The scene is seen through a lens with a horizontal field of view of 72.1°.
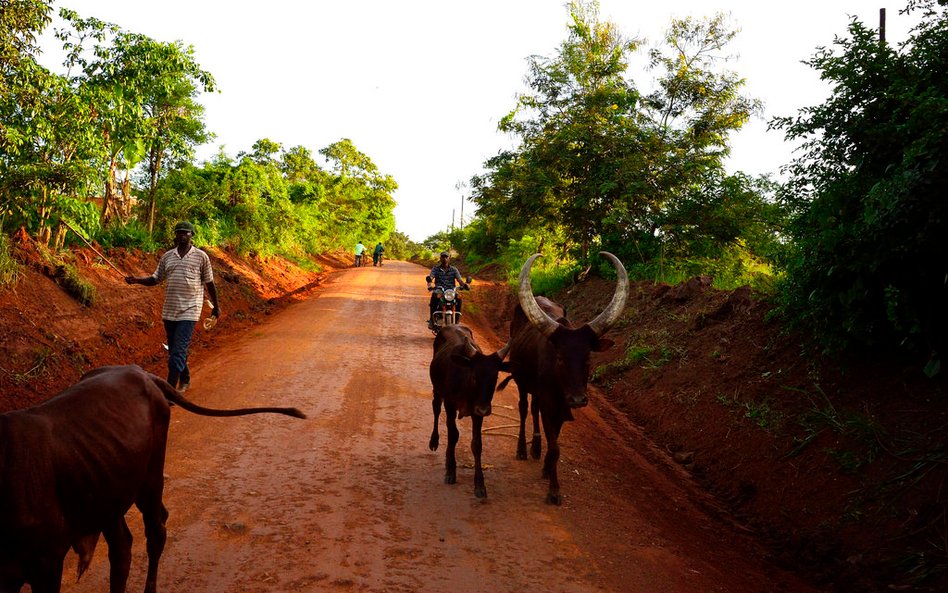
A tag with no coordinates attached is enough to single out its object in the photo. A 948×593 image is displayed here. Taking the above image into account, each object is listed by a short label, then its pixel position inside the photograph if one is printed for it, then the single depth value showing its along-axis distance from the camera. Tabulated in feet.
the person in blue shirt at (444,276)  42.14
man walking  23.62
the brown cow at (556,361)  18.24
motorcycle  41.52
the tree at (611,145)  53.36
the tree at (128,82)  34.86
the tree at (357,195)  149.38
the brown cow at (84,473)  9.36
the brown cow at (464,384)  18.22
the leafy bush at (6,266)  29.78
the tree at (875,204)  17.15
